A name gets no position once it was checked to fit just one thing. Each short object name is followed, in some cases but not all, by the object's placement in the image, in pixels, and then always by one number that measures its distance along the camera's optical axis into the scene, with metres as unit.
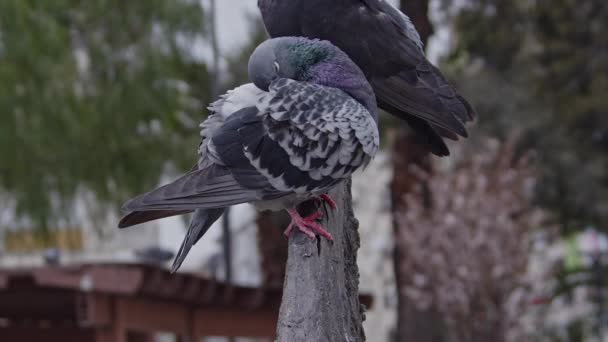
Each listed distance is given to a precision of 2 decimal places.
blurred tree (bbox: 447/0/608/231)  16.31
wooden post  2.50
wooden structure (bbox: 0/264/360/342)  6.82
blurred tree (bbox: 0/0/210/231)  12.69
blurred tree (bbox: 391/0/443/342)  10.10
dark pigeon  3.50
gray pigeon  2.74
